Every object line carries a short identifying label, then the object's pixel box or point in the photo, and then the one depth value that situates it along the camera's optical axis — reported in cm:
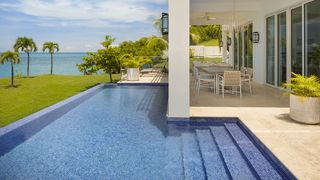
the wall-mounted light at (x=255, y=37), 1256
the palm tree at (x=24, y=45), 3192
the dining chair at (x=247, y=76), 962
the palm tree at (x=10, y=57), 2566
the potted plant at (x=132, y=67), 1580
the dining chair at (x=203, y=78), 1010
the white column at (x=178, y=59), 665
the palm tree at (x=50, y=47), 3428
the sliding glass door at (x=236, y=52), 1748
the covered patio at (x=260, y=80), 467
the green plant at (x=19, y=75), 2866
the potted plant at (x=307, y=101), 573
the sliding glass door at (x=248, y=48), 1461
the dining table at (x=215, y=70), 987
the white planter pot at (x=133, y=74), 1579
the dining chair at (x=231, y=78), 874
